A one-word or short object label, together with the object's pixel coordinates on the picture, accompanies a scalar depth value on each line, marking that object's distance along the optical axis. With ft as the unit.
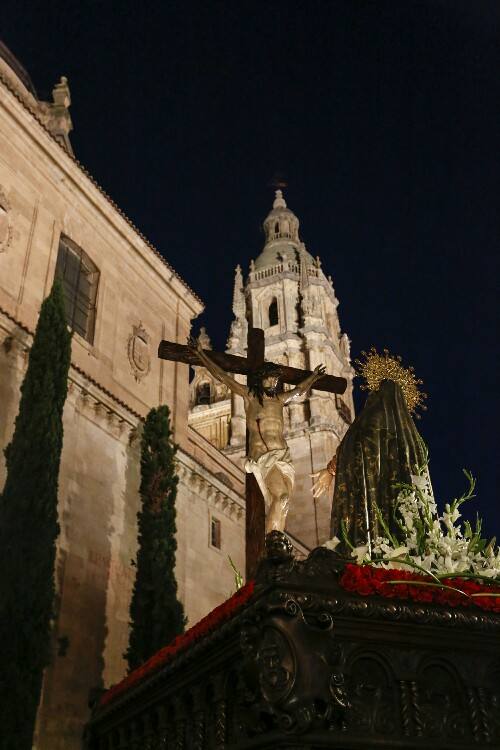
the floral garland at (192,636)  13.10
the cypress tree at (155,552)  45.80
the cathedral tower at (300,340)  109.81
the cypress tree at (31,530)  35.53
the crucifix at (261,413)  27.76
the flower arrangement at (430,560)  12.39
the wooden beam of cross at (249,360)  33.71
